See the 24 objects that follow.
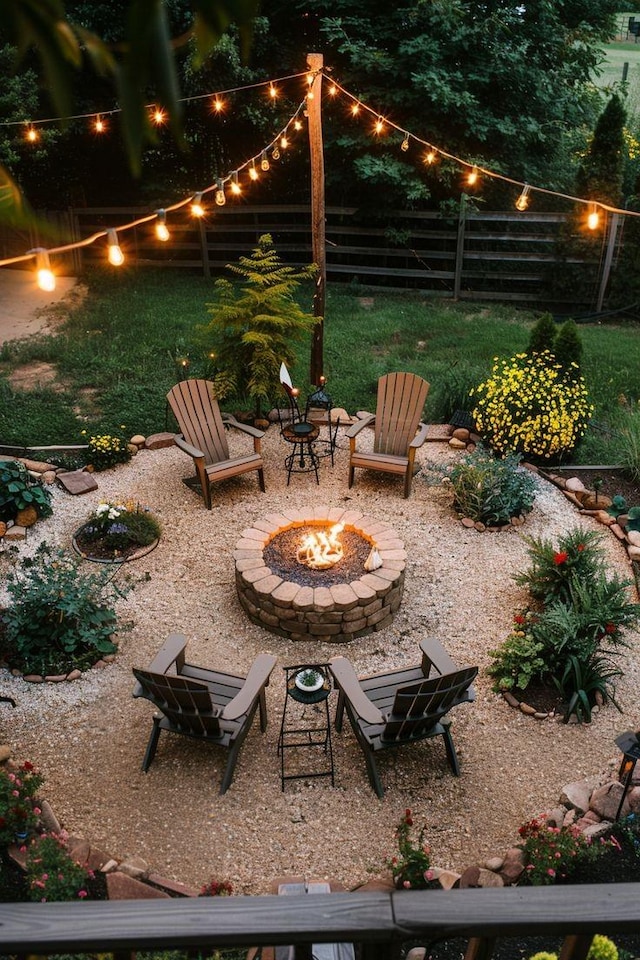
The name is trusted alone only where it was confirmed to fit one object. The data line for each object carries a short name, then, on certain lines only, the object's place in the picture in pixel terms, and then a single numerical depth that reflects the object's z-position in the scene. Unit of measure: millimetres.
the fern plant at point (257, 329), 6727
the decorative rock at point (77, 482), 6535
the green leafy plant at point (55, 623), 4566
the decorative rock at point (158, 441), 7324
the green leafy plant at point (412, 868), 3045
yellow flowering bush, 6664
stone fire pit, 4758
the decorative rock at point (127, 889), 3070
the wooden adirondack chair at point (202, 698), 3592
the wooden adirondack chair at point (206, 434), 6285
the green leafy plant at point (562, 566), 4965
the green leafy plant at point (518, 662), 4379
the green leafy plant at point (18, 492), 5883
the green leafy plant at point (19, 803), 3301
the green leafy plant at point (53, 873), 2941
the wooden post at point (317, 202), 6613
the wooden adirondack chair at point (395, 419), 6559
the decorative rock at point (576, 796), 3629
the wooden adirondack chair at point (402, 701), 3623
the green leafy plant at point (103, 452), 6863
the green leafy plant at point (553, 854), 3166
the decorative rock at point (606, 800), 3559
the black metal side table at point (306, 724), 3898
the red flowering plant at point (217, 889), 2980
